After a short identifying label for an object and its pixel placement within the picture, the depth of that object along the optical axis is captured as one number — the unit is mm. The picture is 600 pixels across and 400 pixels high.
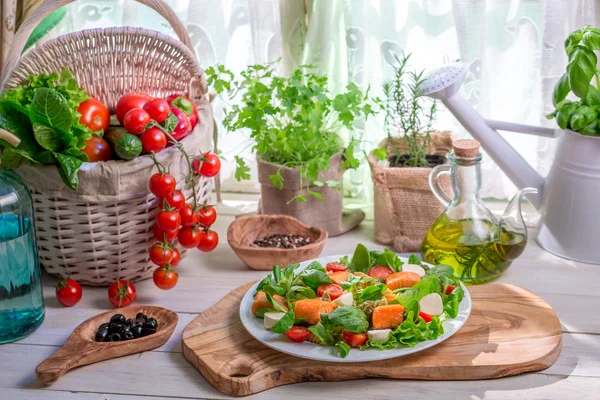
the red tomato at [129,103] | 1385
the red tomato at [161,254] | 1316
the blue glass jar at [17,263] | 1208
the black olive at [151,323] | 1226
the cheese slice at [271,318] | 1137
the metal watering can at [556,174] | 1387
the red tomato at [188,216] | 1331
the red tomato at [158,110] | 1343
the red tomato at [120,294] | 1312
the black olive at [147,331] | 1215
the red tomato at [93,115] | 1350
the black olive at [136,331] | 1207
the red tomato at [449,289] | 1206
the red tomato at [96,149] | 1321
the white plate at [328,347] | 1070
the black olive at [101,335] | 1200
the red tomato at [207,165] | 1360
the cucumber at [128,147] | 1279
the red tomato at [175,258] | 1340
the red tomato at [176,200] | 1304
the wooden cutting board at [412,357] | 1089
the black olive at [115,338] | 1192
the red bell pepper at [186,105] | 1414
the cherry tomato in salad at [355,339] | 1088
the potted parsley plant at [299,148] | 1490
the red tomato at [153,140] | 1305
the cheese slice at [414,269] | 1254
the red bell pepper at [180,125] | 1377
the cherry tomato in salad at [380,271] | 1259
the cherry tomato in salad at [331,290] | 1168
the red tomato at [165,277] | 1324
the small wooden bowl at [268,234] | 1425
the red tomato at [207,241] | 1387
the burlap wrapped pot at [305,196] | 1534
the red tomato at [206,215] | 1388
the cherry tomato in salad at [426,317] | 1120
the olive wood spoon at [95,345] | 1119
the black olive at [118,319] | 1223
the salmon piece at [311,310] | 1119
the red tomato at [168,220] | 1293
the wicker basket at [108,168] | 1291
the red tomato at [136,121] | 1298
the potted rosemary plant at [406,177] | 1490
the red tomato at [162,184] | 1275
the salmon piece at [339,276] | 1221
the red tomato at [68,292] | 1327
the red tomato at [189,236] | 1353
